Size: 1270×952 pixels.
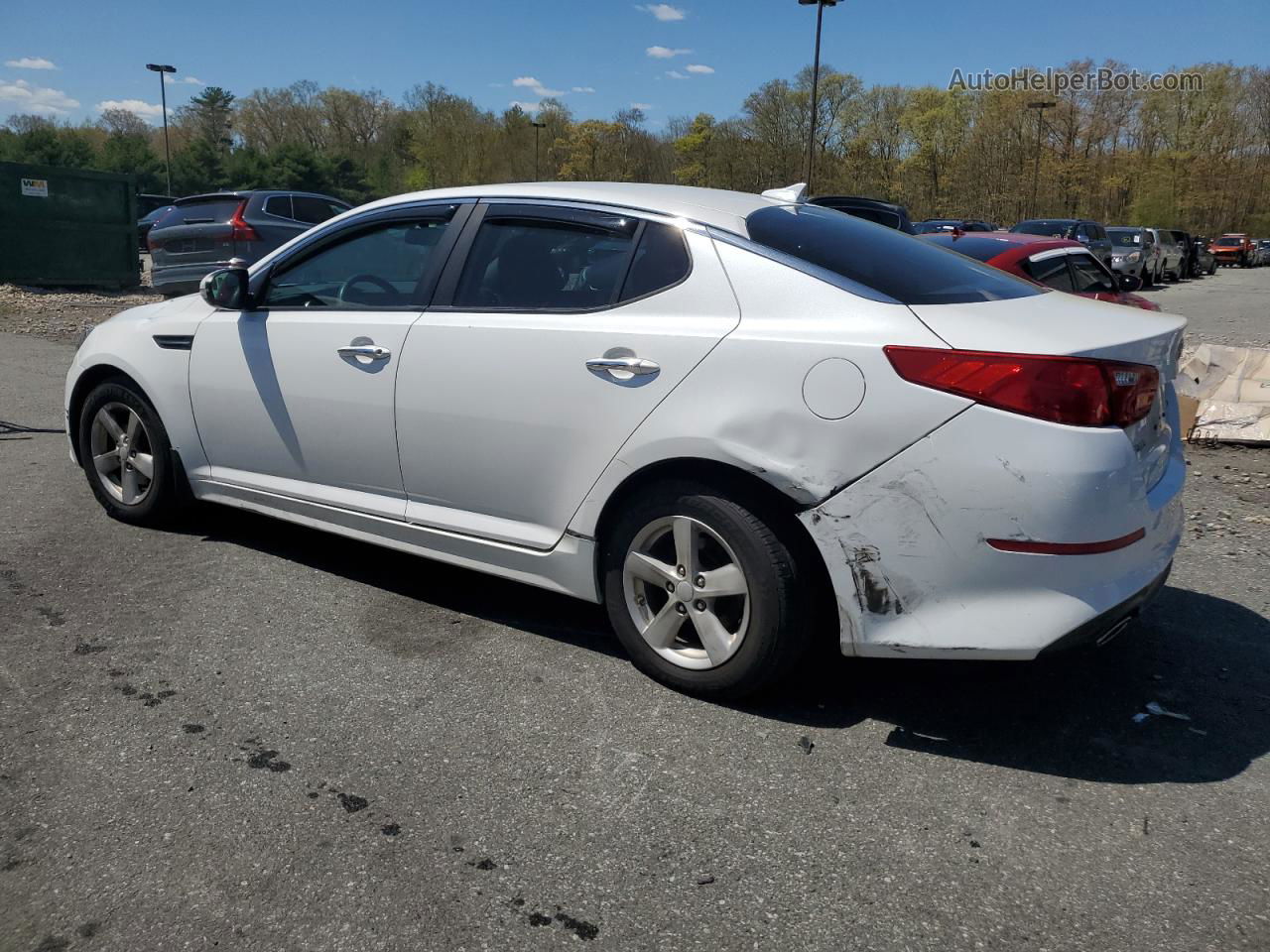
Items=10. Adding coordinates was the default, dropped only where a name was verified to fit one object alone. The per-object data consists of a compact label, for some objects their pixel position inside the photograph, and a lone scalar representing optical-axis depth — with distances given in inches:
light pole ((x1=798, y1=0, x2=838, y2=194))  1407.5
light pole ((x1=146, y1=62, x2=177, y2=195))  2250.2
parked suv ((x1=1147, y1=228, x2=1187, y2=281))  1283.2
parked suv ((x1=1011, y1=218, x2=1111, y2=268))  964.6
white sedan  111.2
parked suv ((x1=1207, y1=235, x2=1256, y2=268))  2079.2
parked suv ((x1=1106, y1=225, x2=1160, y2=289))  1036.3
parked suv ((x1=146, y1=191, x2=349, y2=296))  544.4
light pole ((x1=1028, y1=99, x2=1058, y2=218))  2123.6
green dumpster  680.4
